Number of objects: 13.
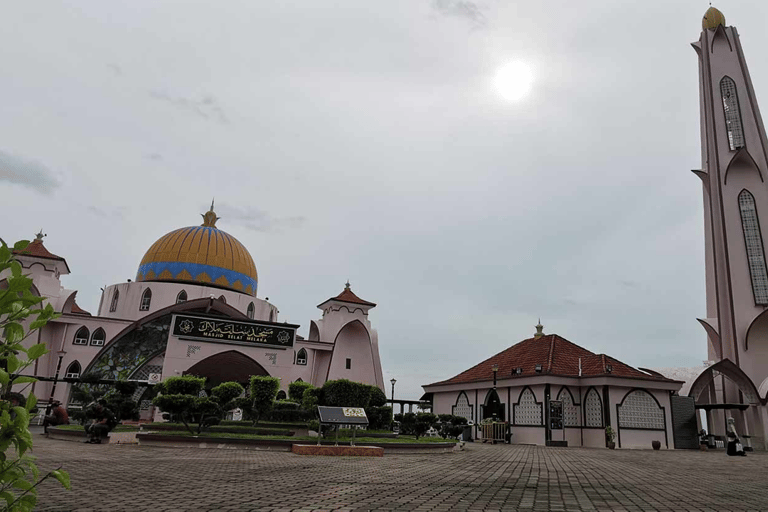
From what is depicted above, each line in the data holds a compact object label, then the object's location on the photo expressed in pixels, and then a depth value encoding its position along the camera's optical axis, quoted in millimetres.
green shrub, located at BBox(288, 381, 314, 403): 24041
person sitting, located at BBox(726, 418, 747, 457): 19172
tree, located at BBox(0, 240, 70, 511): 2154
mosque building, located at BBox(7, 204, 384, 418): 30625
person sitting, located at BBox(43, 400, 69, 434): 17844
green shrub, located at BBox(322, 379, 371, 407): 19859
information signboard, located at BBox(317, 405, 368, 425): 14547
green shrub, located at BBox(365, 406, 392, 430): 20156
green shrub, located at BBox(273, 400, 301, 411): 21642
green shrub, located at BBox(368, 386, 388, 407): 20781
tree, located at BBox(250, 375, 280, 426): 19828
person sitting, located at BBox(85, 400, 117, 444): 15414
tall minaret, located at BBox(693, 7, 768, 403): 30281
